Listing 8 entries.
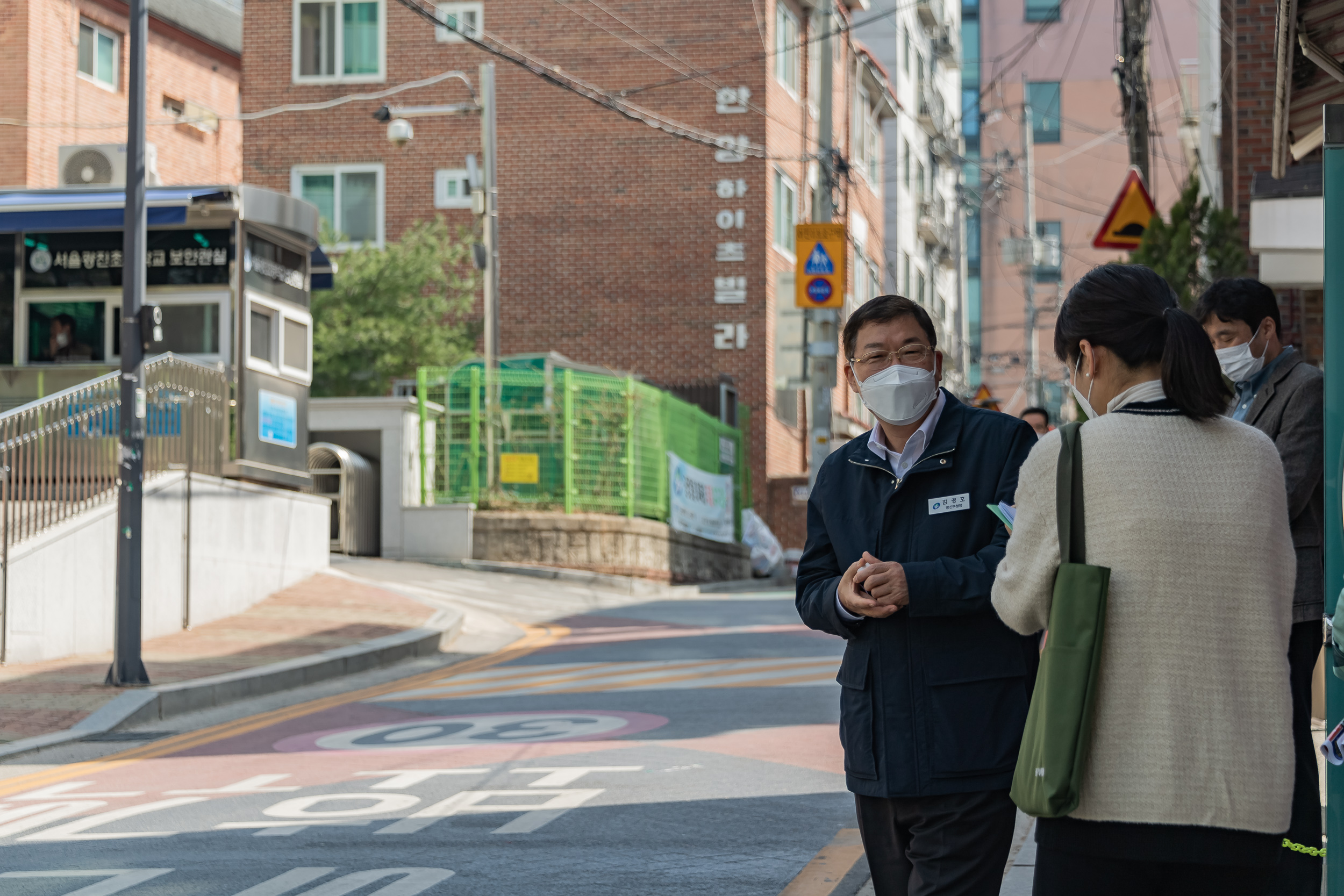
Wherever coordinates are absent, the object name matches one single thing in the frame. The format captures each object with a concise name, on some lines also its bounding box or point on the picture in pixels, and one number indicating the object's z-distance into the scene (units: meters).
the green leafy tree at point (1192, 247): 15.32
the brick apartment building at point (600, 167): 32.06
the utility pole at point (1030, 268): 52.34
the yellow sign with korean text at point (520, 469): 25.16
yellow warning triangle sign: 19.62
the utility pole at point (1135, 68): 20.62
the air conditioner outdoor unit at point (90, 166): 19.89
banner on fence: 27.38
